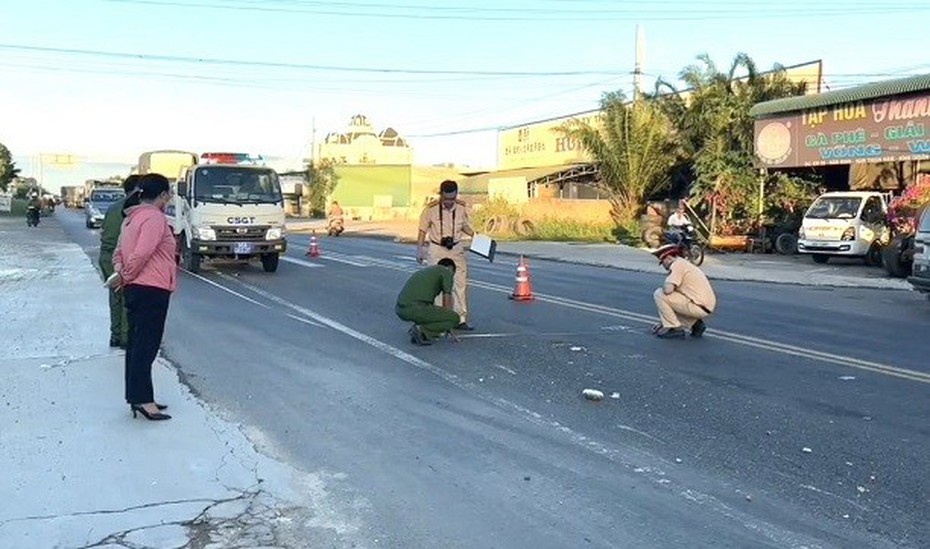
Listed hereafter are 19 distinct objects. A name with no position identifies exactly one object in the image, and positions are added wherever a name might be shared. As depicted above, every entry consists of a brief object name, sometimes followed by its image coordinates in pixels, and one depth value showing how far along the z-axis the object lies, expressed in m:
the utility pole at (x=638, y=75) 36.56
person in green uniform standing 9.70
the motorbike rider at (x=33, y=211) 43.84
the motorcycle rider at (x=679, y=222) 25.41
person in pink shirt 6.73
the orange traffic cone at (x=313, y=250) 25.58
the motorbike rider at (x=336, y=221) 42.50
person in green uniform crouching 10.04
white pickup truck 23.89
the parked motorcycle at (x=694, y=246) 23.80
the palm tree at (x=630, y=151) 36.28
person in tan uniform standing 11.24
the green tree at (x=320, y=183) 74.00
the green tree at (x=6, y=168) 87.85
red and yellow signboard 24.72
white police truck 18.58
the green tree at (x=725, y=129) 30.80
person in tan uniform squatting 10.79
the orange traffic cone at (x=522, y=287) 14.79
